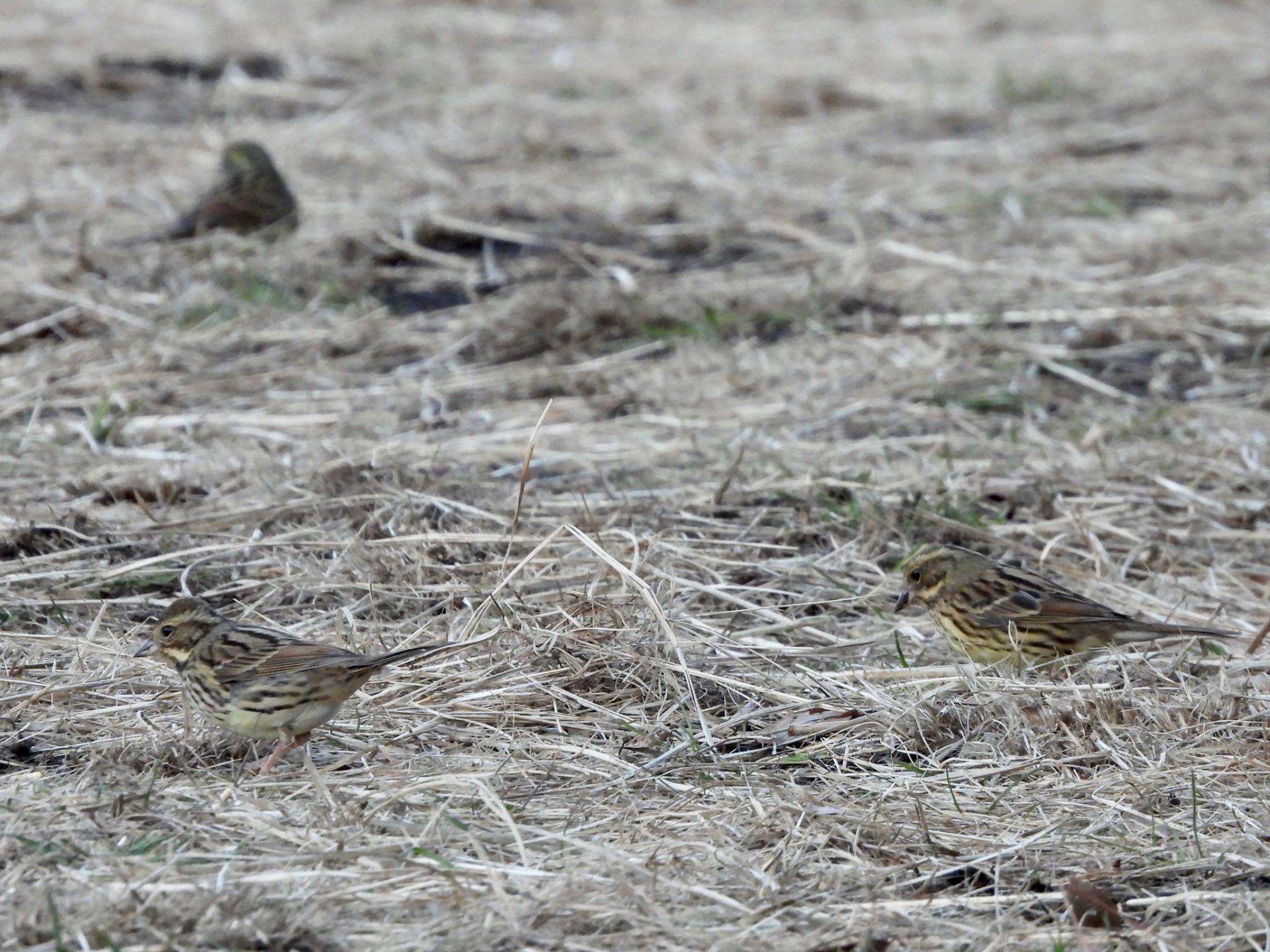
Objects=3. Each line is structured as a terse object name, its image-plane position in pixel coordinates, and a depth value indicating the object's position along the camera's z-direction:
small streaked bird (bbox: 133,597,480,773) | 8.24
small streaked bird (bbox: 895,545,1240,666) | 9.75
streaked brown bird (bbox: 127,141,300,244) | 18.50
